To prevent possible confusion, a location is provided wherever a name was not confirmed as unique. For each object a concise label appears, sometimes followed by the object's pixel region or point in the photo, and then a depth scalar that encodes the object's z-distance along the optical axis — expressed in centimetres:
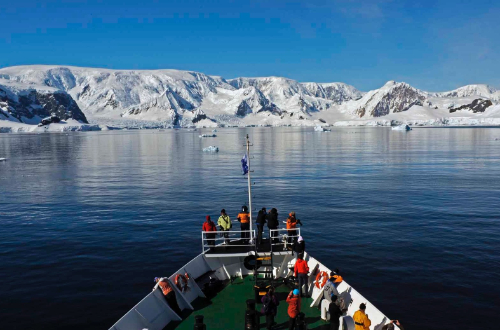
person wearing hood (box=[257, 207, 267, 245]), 2214
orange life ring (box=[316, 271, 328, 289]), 1845
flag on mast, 2309
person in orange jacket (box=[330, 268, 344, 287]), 1824
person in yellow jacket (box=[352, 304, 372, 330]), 1470
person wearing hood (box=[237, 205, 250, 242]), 2284
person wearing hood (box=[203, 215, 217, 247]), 2210
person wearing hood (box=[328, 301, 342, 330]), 1555
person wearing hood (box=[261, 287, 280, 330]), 1609
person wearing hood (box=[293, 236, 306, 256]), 1981
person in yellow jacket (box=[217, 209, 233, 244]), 2281
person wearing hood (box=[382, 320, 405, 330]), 1445
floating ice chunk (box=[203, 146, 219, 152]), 11150
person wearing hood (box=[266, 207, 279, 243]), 2190
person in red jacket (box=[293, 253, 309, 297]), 1828
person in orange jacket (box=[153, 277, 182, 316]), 1744
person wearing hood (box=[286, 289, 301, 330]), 1572
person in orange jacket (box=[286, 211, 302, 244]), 2164
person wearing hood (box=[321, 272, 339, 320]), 1717
